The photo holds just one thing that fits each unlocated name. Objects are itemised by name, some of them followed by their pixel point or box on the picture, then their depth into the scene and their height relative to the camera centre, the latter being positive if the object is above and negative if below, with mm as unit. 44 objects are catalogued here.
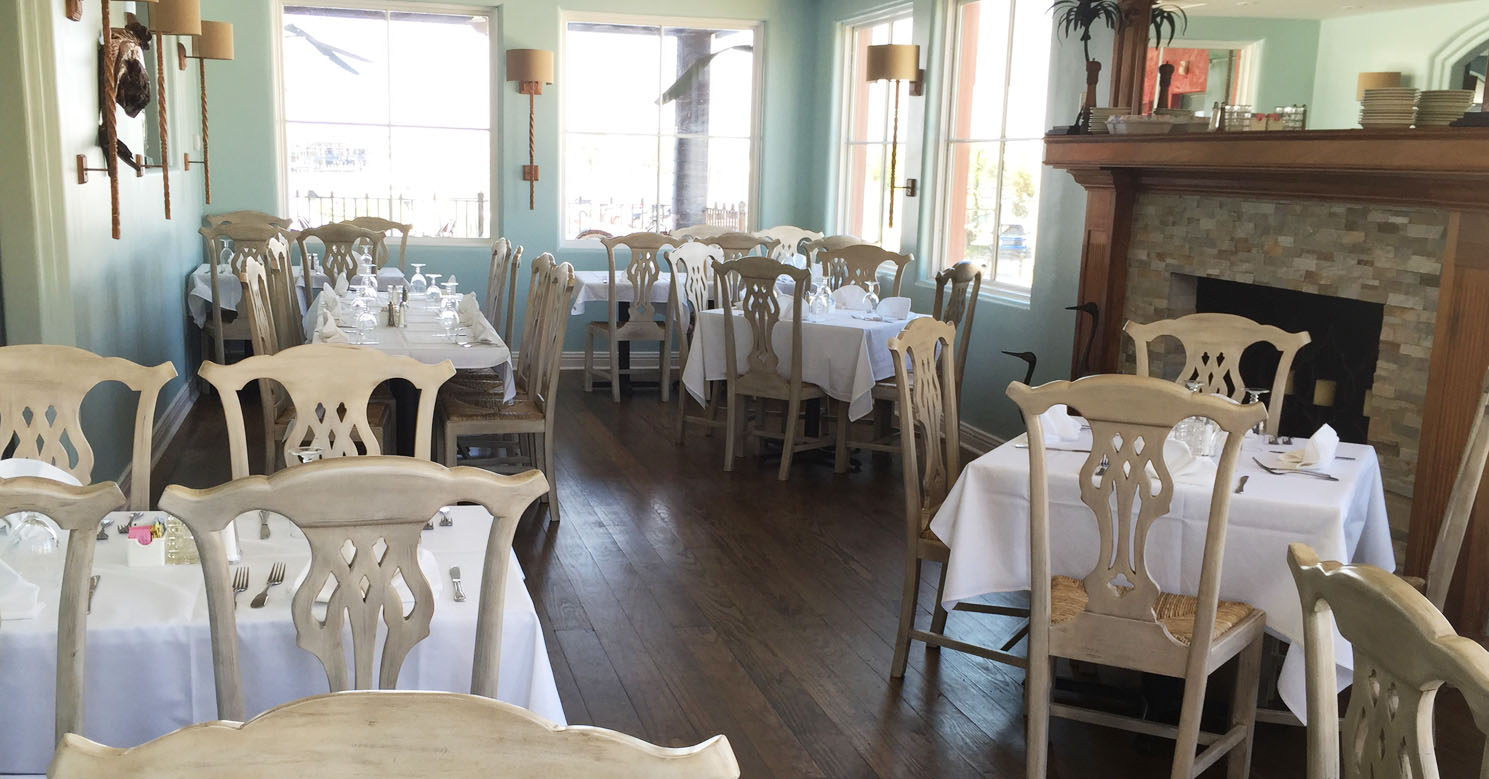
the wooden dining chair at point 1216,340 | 3695 -467
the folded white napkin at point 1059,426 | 3266 -647
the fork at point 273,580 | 1923 -696
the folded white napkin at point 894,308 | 5973 -646
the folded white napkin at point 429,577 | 1884 -671
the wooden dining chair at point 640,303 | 7230 -821
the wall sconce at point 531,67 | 7797 +571
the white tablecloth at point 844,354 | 5535 -827
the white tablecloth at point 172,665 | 1820 -772
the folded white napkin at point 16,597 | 1828 -672
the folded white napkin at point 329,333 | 4531 -672
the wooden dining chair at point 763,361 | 5434 -881
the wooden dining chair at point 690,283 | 6852 -657
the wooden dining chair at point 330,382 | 2643 -500
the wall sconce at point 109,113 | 4172 +98
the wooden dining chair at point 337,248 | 6703 -531
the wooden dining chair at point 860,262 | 6703 -497
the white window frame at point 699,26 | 8305 +662
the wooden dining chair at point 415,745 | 919 -440
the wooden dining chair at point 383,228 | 7730 -477
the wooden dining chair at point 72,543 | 1536 -517
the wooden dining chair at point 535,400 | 4586 -955
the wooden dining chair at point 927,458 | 3264 -780
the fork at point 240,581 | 2006 -702
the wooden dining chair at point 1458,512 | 2857 -733
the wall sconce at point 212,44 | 7008 +569
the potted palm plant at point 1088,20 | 5141 +682
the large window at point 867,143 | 7672 +184
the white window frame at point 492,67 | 7938 +460
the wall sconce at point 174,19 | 5555 +558
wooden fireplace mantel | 3508 -17
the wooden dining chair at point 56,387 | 2568 -510
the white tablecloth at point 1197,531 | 2742 -802
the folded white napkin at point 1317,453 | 3083 -654
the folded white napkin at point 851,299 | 6141 -626
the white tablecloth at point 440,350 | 4527 -709
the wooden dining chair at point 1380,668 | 1212 -498
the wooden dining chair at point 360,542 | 1565 -514
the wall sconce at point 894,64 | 6961 +608
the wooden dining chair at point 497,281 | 6590 -658
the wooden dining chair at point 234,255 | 6543 -563
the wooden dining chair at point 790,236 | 8562 -457
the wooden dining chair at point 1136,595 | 2479 -872
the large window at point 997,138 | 6219 +200
